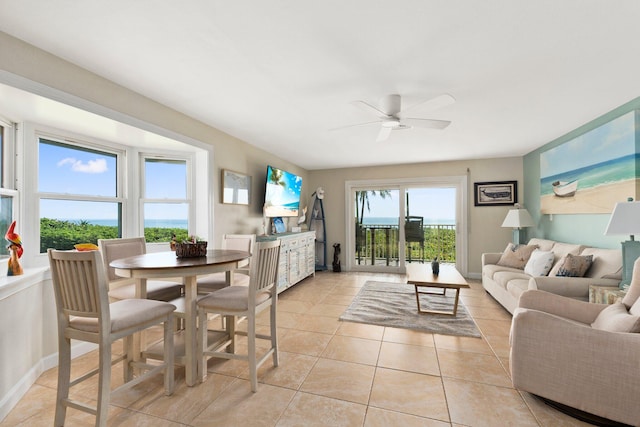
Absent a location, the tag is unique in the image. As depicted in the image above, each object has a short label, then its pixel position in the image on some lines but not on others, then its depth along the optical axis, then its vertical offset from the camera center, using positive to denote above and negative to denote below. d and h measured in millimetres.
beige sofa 2533 -652
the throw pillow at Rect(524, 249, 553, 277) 3225 -608
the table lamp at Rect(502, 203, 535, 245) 4316 -134
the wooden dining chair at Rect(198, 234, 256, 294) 2598 -628
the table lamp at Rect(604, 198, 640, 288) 1872 -60
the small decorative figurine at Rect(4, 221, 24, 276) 1898 -280
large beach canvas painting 2699 +464
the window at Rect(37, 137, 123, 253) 2492 +185
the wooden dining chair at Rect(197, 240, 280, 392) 1899 -624
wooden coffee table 3105 -776
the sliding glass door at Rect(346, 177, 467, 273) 5562 -237
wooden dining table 1739 -368
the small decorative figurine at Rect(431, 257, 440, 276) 3547 -696
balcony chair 5812 -351
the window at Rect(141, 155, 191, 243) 3311 +175
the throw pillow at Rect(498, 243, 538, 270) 3910 -627
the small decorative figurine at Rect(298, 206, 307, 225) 5739 -98
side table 2043 -625
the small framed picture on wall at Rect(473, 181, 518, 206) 5094 +342
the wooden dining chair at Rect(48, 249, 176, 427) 1463 -582
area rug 2957 -1200
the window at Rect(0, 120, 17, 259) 2129 +255
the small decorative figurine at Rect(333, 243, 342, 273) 6012 -998
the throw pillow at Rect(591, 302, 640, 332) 1551 -636
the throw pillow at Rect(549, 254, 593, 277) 2756 -532
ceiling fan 2326 +893
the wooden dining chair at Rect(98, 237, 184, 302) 2291 -622
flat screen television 4426 +320
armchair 1452 -817
